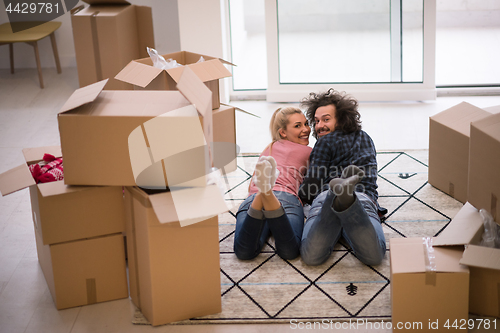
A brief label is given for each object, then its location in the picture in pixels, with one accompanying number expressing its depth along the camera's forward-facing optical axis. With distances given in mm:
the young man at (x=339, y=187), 5979
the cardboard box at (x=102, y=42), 7344
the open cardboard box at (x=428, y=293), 5631
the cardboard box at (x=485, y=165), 5796
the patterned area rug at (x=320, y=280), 5869
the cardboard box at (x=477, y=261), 5629
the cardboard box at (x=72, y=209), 5806
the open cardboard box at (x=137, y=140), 5609
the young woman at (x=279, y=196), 6035
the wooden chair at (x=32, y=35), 9678
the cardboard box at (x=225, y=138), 7141
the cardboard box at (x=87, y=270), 5887
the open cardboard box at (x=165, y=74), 6750
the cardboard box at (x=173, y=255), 5638
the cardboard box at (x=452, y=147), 6663
